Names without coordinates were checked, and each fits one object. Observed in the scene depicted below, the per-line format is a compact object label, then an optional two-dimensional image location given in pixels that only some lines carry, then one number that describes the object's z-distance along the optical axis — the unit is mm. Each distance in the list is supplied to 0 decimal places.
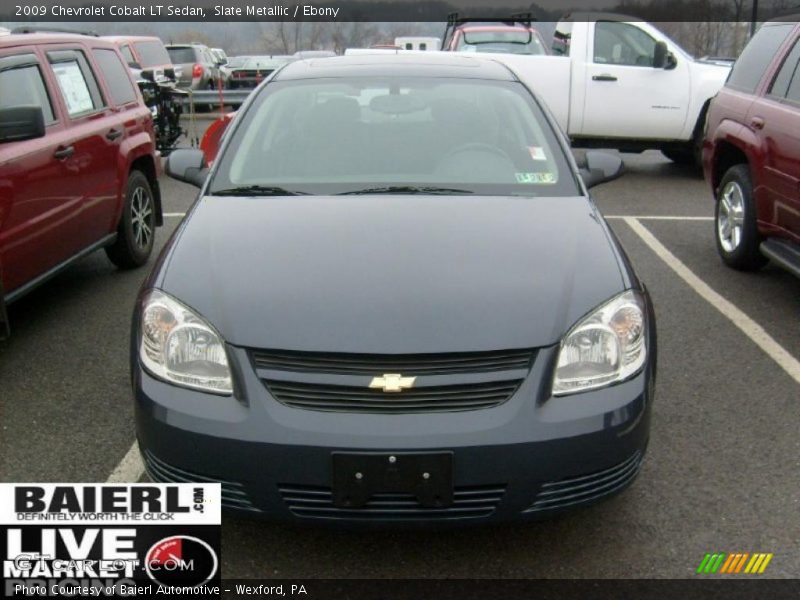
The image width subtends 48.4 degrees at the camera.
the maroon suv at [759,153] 5496
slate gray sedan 2576
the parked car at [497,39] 13984
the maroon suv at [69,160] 4594
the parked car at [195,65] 22125
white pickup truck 10789
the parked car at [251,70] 26078
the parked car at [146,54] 14805
